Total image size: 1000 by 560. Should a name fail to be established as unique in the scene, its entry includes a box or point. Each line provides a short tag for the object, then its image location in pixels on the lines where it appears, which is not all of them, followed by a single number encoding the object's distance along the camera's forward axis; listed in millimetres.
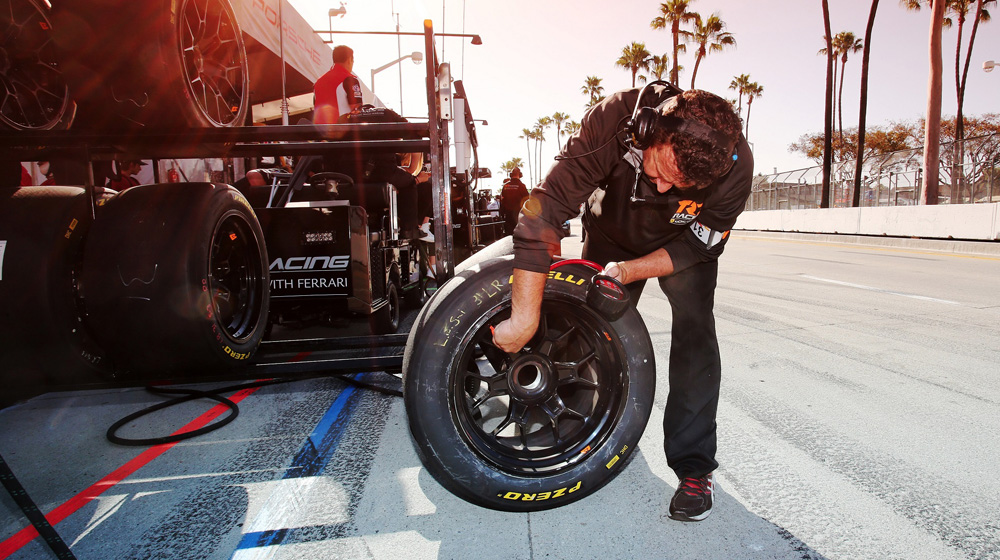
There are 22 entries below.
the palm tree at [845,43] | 47094
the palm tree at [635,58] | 49062
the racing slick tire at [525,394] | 1887
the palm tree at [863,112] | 22188
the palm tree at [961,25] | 30359
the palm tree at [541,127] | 105125
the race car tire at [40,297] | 2268
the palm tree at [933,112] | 16391
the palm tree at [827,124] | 23172
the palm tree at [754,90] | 59438
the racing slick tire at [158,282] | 2389
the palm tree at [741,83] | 59266
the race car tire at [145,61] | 2525
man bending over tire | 1867
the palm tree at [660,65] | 44750
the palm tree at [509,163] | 120281
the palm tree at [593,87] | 64312
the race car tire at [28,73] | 2541
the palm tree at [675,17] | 39594
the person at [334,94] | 4637
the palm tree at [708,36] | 39625
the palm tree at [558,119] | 95525
